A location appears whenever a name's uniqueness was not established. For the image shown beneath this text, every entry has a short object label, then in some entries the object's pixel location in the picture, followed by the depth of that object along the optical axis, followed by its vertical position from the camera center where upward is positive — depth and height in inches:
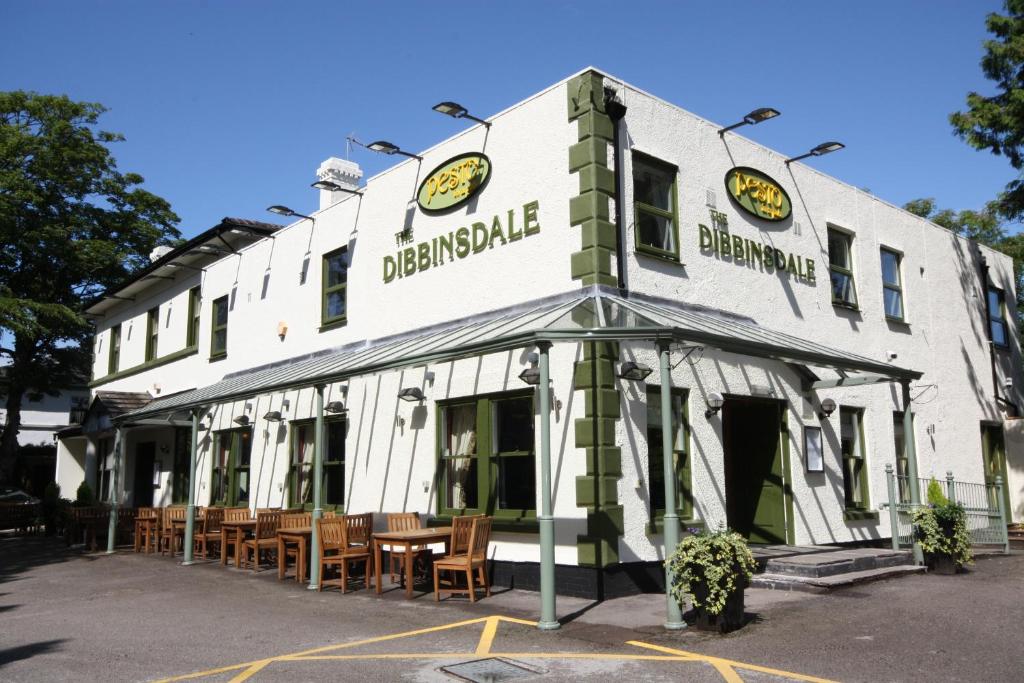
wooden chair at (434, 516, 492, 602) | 350.6 -31.6
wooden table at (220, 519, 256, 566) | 498.6 -25.7
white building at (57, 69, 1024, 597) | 363.9 +74.2
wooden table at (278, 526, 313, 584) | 432.5 -29.3
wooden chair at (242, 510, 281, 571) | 479.2 -28.4
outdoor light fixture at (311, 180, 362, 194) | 498.0 +181.7
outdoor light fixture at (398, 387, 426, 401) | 438.3 +48.8
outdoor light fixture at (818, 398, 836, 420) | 471.3 +44.3
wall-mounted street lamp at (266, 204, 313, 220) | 548.4 +182.6
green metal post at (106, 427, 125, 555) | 618.2 -9.0
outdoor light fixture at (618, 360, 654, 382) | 360.8 +49.5
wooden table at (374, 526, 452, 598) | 355.6 -22.4
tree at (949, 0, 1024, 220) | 604.7 +282.4
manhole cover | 227.9 -51.8
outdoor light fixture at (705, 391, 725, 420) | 405.7 +39.6
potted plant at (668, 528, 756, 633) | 277.0 -30.2
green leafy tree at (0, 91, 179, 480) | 1059.3 +352.7
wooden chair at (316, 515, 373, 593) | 397.7 -30.0
